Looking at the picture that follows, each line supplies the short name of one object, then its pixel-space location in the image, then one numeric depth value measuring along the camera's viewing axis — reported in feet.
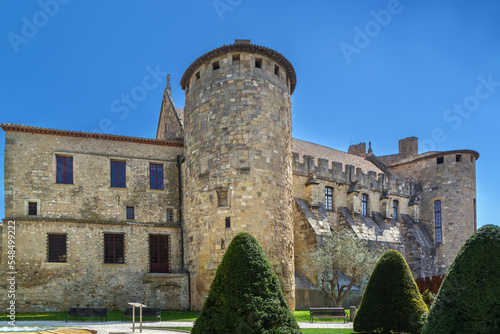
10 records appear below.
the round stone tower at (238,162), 84.02
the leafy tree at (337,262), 95.86
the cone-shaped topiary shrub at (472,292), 31.94
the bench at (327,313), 72.84
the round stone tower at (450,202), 137.08
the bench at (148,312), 67.36
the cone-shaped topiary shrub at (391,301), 47.67
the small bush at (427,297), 72.54
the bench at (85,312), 67.44
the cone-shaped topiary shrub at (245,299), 34.96
